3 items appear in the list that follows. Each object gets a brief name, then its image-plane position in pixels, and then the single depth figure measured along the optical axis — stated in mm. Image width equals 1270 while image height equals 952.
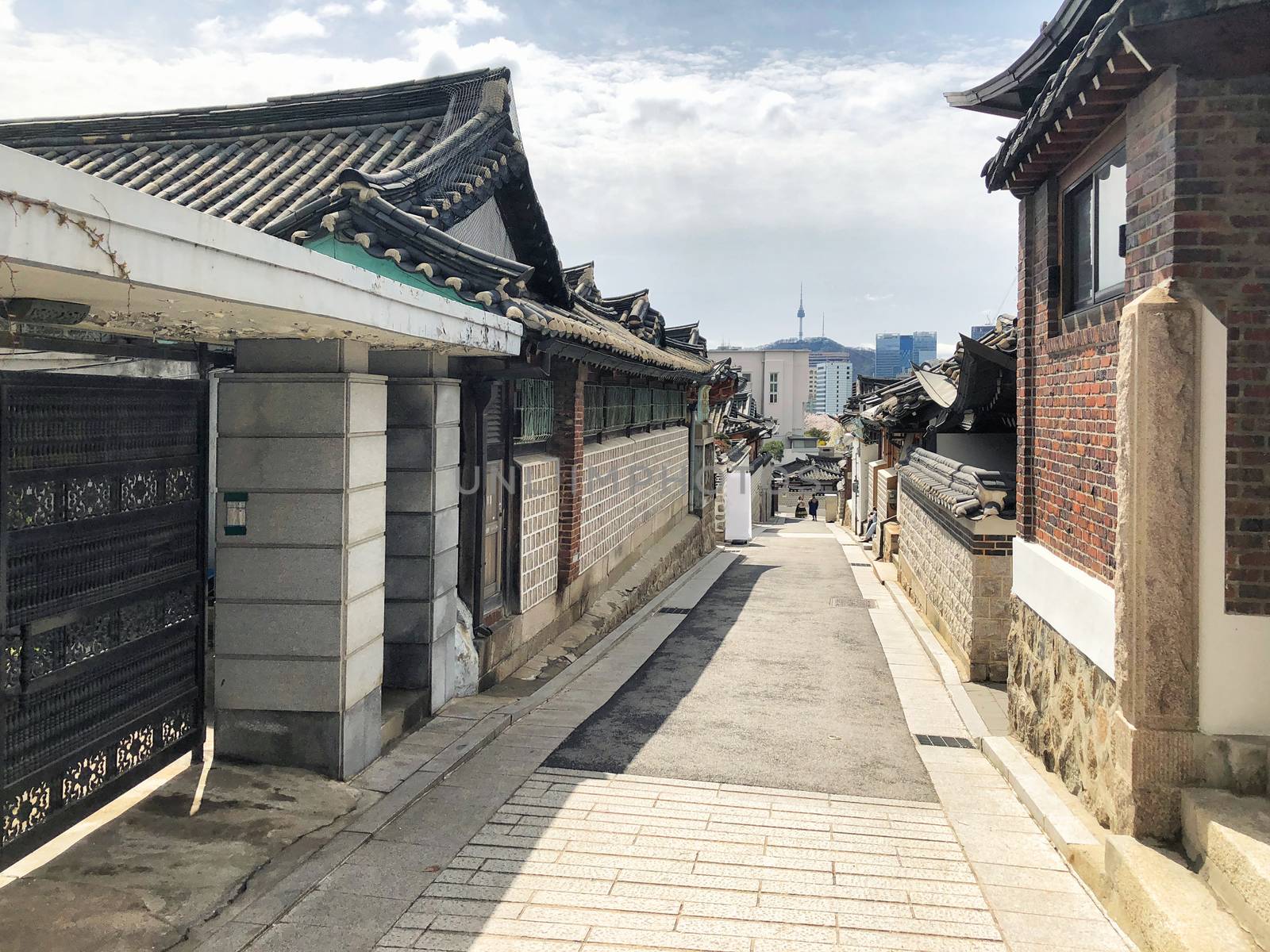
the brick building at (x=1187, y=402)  5047
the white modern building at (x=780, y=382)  101188
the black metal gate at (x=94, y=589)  4953
